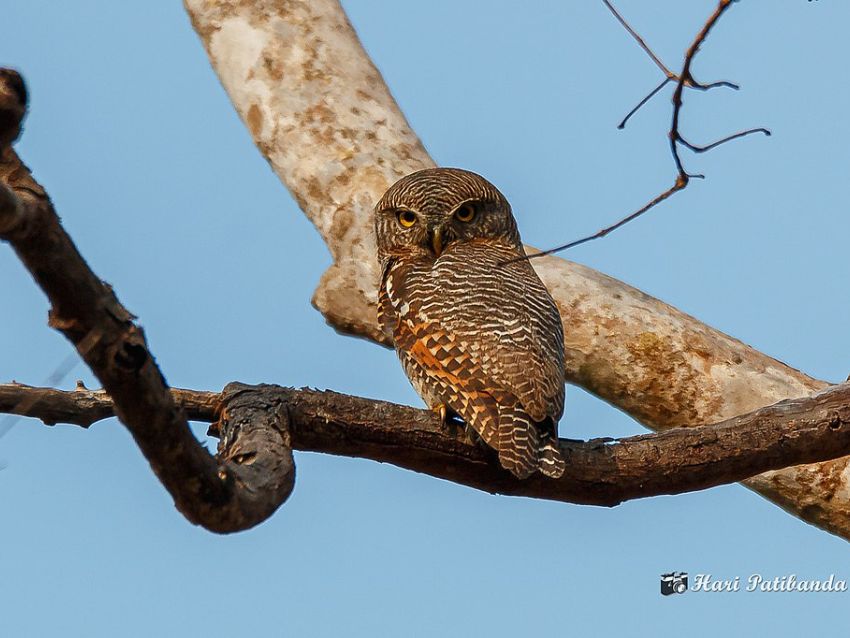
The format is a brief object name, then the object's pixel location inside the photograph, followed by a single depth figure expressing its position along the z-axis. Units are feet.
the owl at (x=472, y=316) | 35.12
